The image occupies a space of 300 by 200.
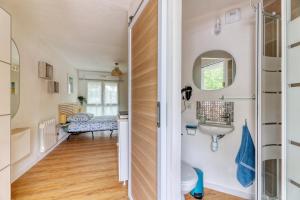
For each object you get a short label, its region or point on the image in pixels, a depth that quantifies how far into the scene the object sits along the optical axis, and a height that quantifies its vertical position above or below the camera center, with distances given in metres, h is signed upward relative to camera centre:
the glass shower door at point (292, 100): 0.78 +0.00
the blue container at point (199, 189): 1.95 -1.05
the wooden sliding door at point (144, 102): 1.19 -0.03
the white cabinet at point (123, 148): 2.17 -0.64
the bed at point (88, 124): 4.32 -0.67
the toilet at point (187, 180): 1.47 -0.72
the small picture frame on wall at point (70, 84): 5.34 +0.48
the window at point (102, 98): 6.92 +0.04
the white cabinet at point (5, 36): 1.51 +0.59
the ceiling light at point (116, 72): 4.64 +0.74
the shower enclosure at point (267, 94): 1.35 +0.04
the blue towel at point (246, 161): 1.83 -0.68
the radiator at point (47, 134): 3.06 -0.71
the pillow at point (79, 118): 4.40 -0.50
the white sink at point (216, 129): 1.97 -0.35
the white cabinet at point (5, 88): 1.50 +0.10
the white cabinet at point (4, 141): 1.51 -0.39
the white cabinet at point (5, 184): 1.54 -0.79
